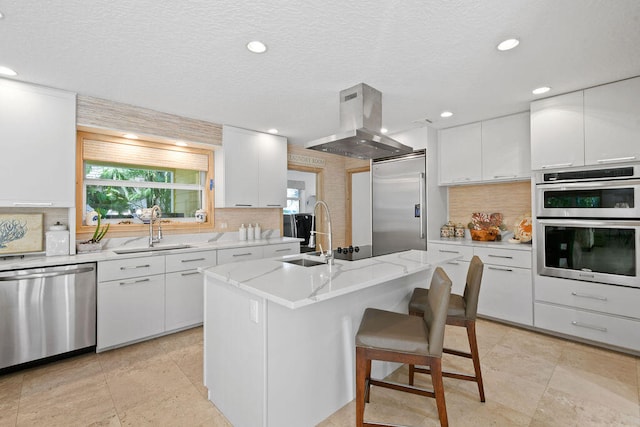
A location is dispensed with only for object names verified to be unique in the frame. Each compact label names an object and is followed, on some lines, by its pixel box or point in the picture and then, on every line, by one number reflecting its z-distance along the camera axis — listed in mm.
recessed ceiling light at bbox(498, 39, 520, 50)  2014
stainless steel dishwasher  2352
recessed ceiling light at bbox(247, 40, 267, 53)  2041
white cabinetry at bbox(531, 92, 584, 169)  2887
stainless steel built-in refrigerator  4113
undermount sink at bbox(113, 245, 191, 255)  3082
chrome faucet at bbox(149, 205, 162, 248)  3465
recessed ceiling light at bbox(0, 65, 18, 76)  2378
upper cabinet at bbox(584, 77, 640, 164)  2613
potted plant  3021
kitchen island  1558
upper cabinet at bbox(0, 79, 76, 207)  2555
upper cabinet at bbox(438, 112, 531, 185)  3471
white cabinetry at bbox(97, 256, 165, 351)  2754
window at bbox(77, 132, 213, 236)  3301
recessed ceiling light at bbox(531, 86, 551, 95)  2826
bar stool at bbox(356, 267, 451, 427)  1517
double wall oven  2645
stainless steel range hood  2557
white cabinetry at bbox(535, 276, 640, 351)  2621
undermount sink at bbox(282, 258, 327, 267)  2289
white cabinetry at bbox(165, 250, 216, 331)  3152
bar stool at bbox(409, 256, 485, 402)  1976
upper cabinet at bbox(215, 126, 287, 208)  3930
